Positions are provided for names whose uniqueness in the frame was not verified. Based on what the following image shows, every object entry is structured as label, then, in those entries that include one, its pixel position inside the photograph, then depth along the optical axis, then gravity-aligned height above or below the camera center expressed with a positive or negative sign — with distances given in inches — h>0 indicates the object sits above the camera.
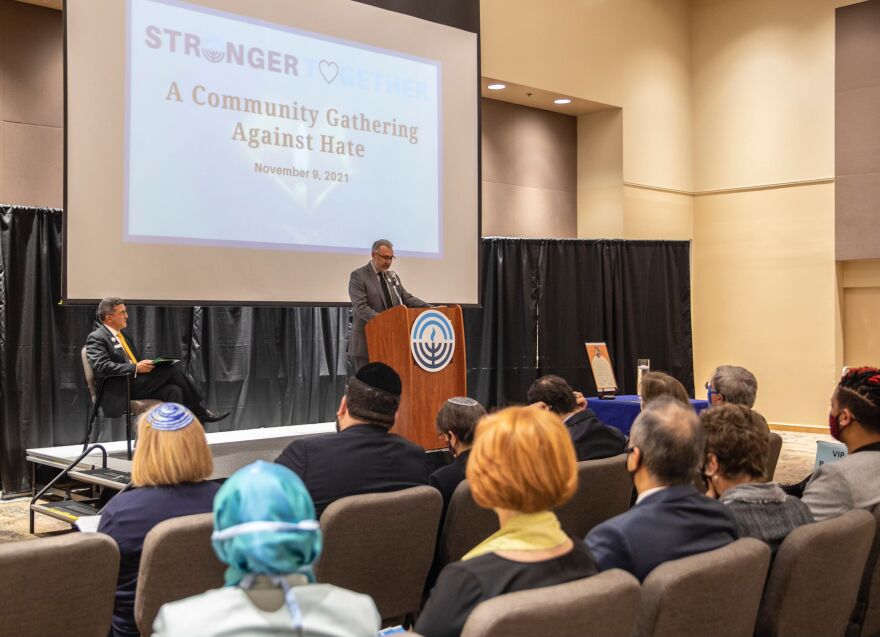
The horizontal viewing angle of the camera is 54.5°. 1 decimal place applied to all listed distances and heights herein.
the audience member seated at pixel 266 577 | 46.4 -14.8
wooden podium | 195.9 -14.4
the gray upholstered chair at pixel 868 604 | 98.0 -33.8
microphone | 229.1 +9.4
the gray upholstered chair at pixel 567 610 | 54.7 -19.6
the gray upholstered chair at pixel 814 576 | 80.2 -25.2
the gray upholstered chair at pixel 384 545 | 92.0 -25.7
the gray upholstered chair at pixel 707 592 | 66.7 -22.4
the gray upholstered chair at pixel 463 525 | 107.8 -26.9
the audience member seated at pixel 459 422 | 127.3 -16.0
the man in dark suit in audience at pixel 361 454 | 104.5 -17.2
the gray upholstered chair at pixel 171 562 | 80.0 -23.4
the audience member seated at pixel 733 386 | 150.9 -12.7
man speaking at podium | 222.1 +6.1
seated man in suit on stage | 202.8 -11.8
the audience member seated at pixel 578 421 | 135.4 -17.1
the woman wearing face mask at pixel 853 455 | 97.9 -17.1
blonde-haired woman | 85.8 -17.8
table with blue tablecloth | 248.4 -28.4
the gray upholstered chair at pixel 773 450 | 145.1 -23.3
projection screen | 203.2 +44.9
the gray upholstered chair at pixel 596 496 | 120.5 -26.2
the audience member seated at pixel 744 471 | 87.3 -17.1
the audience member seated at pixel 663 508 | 74.3 -17.5
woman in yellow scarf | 60.9 -15.2
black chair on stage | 202.8 -18.9
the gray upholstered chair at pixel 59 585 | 70.2 -22.8
